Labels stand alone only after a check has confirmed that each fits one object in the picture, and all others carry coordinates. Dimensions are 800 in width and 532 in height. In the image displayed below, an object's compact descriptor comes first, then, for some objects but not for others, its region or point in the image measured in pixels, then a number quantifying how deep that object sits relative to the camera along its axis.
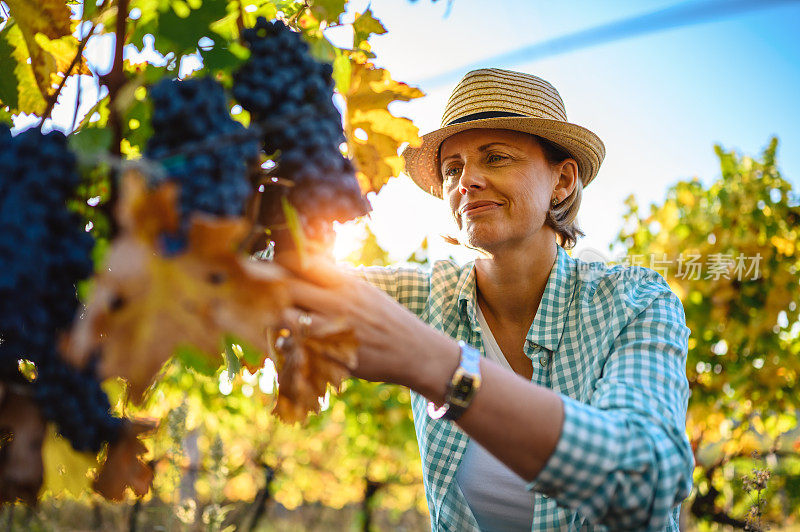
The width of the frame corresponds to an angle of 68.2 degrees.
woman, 0.98
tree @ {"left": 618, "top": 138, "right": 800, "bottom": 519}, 4.36
